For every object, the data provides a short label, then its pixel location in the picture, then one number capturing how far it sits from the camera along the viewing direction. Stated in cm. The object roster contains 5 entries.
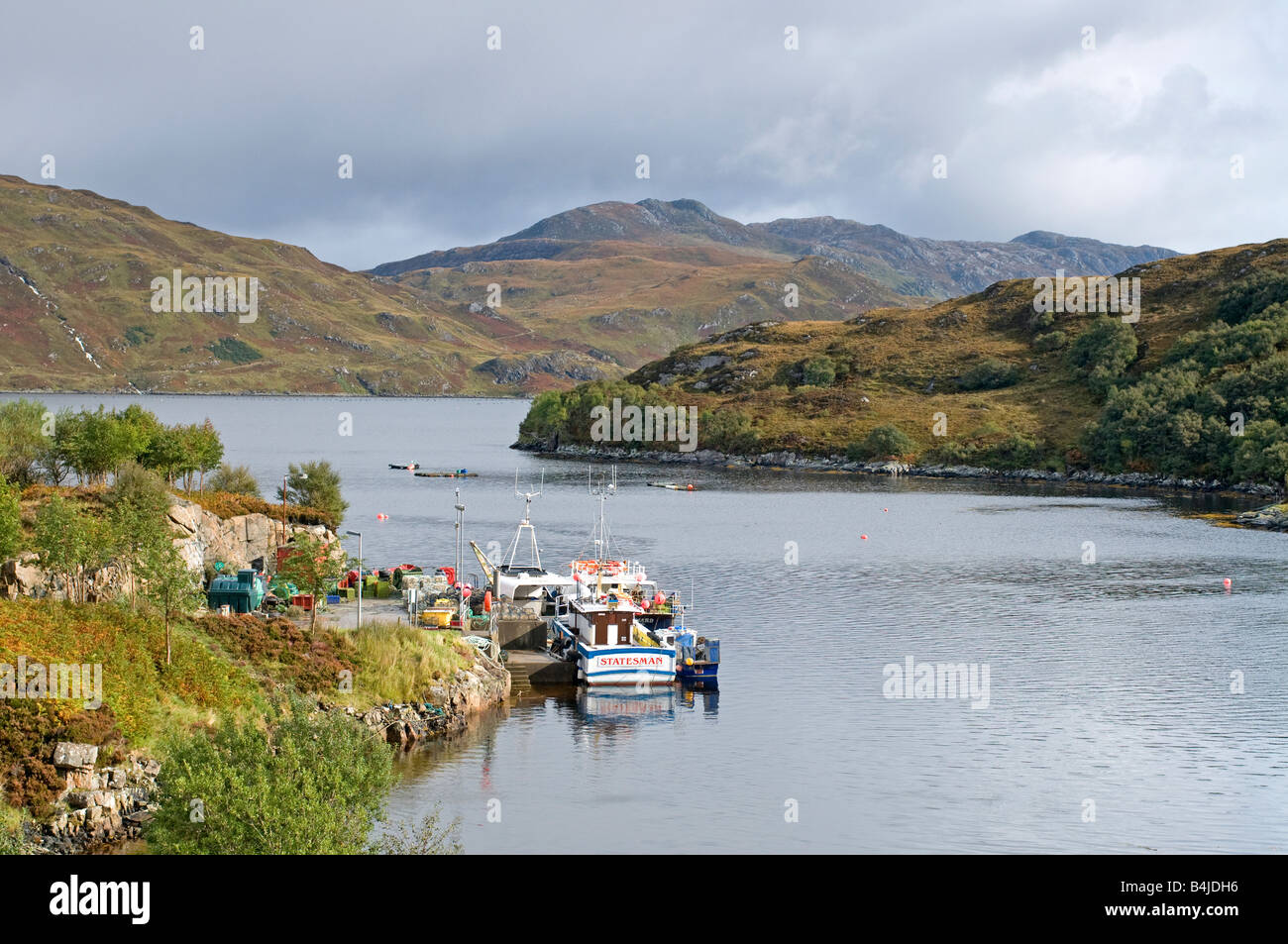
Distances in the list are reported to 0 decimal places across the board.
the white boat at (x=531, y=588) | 6888
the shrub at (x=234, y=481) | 8731
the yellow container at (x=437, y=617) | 5706
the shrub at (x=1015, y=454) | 19062
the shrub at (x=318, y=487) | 8981
